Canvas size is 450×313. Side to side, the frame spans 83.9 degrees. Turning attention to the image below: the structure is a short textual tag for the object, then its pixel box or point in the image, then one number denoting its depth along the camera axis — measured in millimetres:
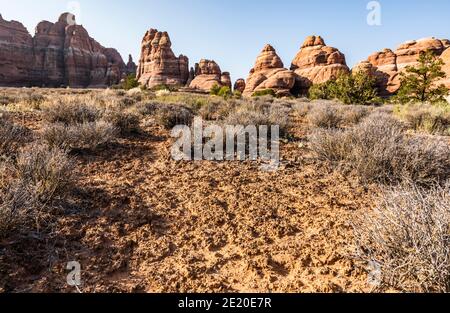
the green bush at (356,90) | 24328
